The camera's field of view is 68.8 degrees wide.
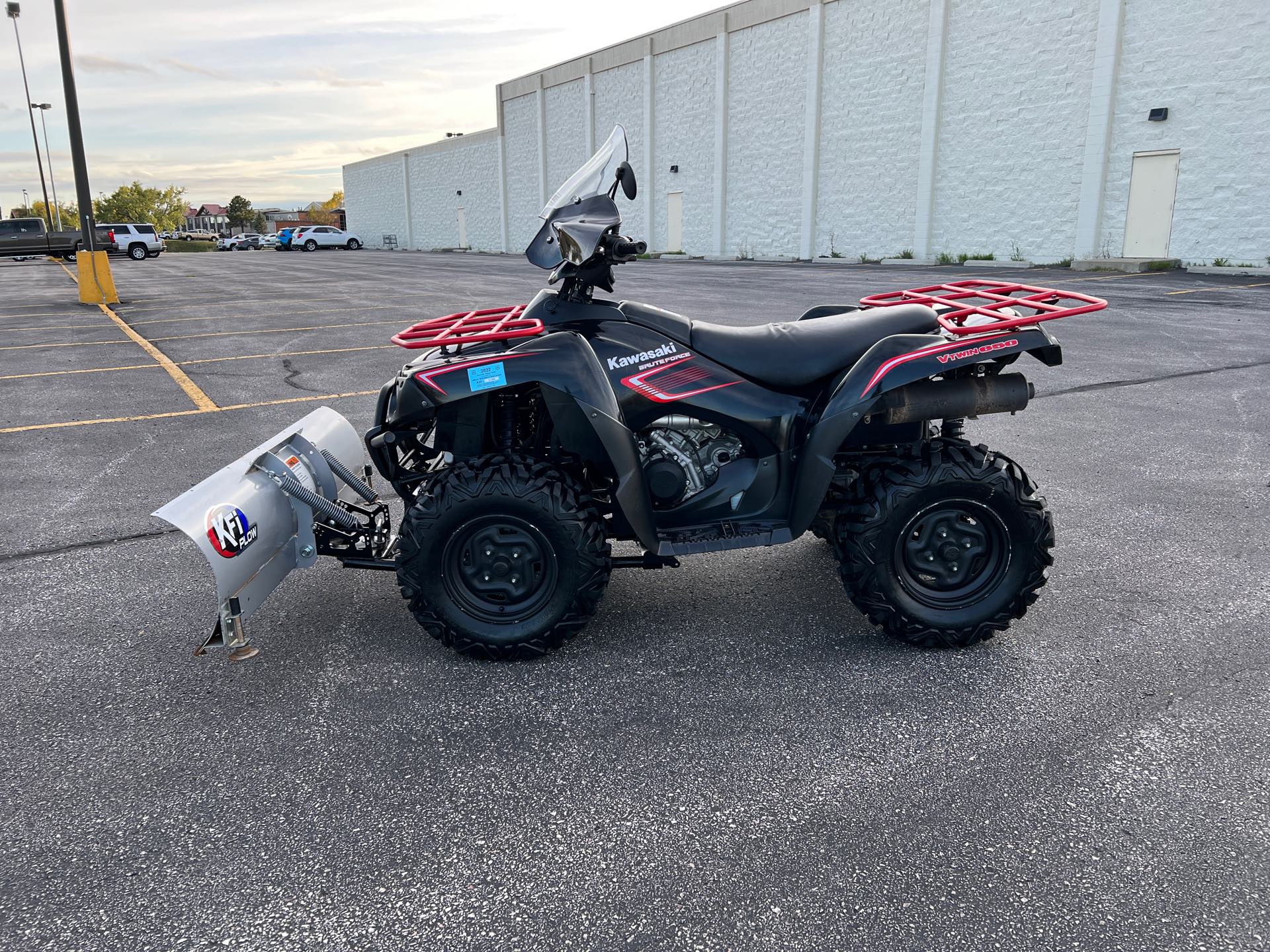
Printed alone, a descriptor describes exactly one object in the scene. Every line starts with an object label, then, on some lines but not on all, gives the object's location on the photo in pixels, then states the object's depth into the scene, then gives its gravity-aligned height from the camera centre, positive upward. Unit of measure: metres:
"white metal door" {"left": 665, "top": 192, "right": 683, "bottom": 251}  37.25 +0.52
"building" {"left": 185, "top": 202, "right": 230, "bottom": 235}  169.38 +3.34
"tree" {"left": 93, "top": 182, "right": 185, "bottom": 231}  105.88 +3.73
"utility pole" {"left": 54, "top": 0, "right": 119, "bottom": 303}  16.67 +0.38
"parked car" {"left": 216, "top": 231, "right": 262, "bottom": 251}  69.31 -0.39
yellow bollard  17.58 -0.76
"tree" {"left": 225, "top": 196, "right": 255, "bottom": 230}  122.38 +3.46
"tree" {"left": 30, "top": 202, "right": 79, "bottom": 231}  107.79 +3.23
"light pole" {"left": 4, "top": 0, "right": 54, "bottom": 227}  35.06 +8.48
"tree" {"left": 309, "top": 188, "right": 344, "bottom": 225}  108.38 +3.37
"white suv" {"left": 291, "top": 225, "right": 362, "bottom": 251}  58.09 -0.02
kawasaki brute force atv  3.30 -0.82
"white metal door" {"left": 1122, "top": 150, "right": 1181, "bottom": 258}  21.34 +0.58
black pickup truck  41.41 +0.02
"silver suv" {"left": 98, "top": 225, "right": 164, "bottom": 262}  41.53 -0.08
